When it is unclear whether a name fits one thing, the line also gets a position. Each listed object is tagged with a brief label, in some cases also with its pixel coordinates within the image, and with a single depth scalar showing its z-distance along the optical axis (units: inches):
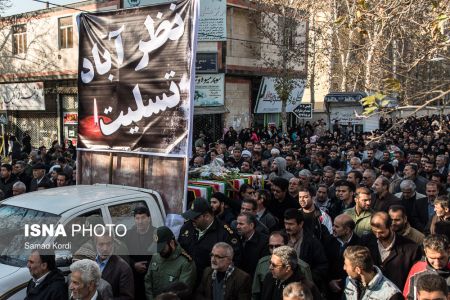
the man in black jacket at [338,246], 202.1
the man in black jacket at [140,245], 205.0
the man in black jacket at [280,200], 293.0
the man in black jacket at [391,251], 185.2
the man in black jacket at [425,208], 278.4
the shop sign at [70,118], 997.8
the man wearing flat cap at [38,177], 369.4
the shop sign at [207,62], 941.8
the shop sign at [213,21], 848.3
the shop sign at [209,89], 946.1
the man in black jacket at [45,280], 164.2
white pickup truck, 186.1
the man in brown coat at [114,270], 178.1
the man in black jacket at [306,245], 196.7
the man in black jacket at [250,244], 207.6
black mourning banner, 258.4
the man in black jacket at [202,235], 207.5
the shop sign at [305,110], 959.0
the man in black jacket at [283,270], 161.9
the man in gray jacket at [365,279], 152.6
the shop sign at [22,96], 1021.2
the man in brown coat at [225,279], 173.5
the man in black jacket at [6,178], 363.9
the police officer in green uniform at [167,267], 183.9
